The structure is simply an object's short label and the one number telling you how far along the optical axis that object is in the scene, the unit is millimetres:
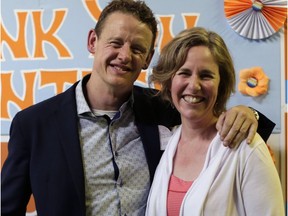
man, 1109
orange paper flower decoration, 1729
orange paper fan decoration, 1734
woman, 936
